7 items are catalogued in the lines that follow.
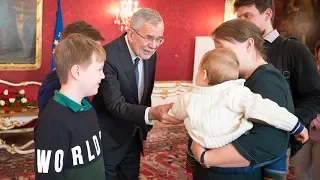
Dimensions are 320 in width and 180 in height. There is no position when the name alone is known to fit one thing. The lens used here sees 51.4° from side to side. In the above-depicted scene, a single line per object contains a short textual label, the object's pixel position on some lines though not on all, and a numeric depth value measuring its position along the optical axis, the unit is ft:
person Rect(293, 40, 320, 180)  11.10
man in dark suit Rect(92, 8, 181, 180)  7.57
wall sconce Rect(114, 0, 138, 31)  19.72
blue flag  17.56
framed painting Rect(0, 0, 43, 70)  17.04
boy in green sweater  4.94
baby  4.84
